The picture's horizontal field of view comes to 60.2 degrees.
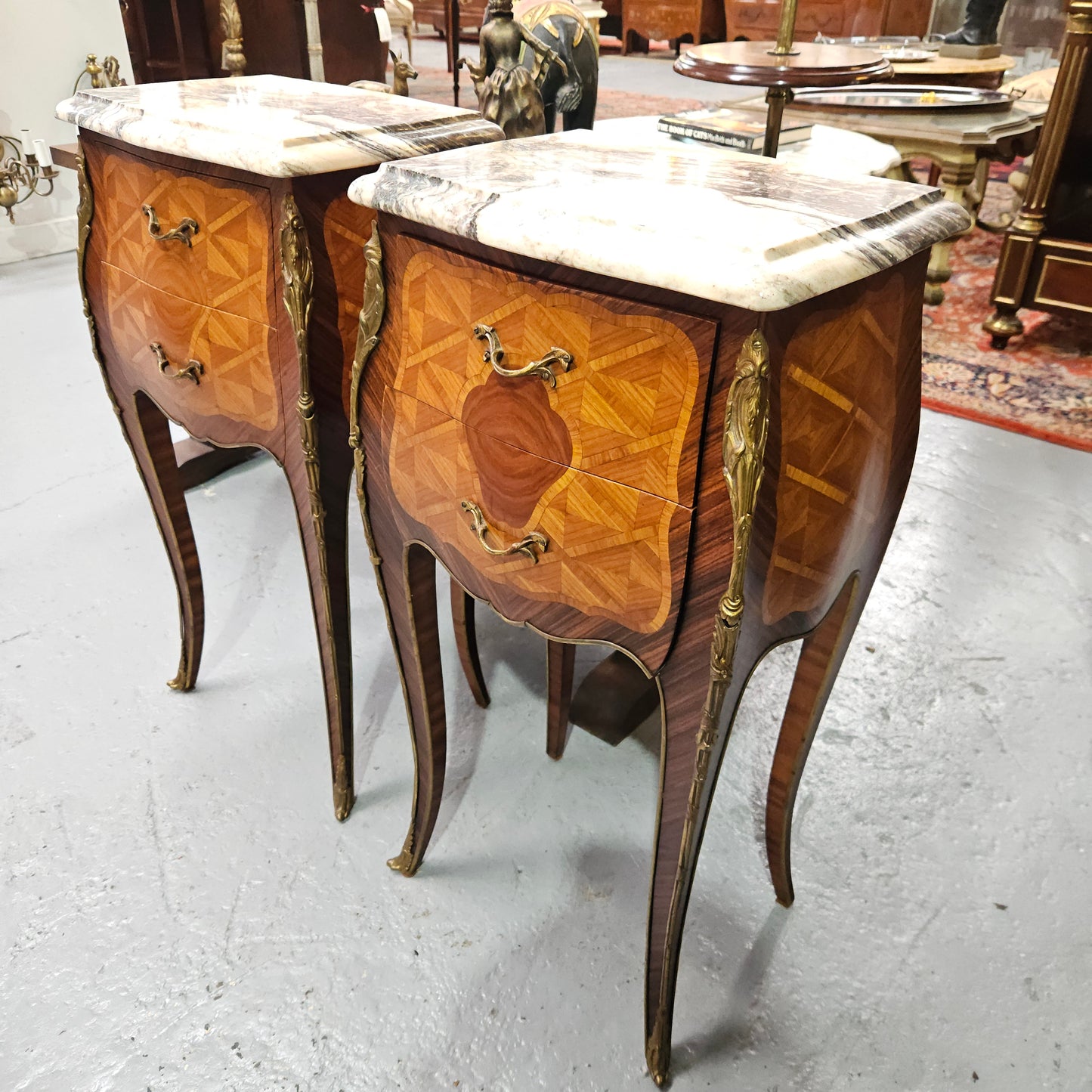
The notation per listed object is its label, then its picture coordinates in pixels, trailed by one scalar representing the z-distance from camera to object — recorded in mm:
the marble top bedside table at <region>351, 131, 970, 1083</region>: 723
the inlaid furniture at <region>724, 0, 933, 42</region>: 6582
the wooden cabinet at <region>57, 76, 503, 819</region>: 1019
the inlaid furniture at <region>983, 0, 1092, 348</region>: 2672
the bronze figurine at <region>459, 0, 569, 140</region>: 1336
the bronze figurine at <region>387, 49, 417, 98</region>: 1533
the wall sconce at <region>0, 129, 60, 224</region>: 3074
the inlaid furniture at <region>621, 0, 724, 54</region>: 7297
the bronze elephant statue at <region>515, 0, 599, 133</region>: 1660
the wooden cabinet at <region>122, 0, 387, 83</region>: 3537
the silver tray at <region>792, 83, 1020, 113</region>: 3172
